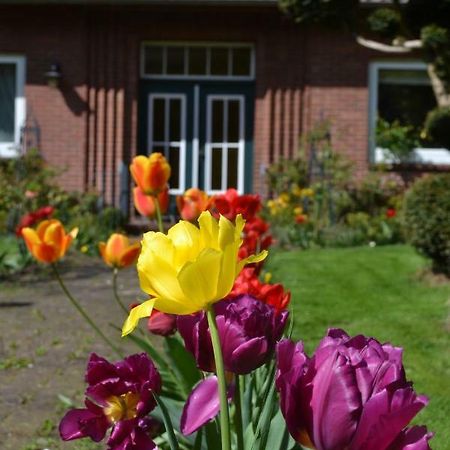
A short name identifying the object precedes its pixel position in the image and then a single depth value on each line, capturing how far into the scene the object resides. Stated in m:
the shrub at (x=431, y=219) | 7.73
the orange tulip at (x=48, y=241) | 3.01
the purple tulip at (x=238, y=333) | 1.41
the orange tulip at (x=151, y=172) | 2.83
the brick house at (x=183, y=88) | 14.27
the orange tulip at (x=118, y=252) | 3.13
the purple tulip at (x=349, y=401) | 1.15
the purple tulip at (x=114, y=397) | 1.68
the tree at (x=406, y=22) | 10.41
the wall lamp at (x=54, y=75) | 14.23
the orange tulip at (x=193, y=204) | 3.10
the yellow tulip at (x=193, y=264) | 1.20
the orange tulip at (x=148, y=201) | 2.99
